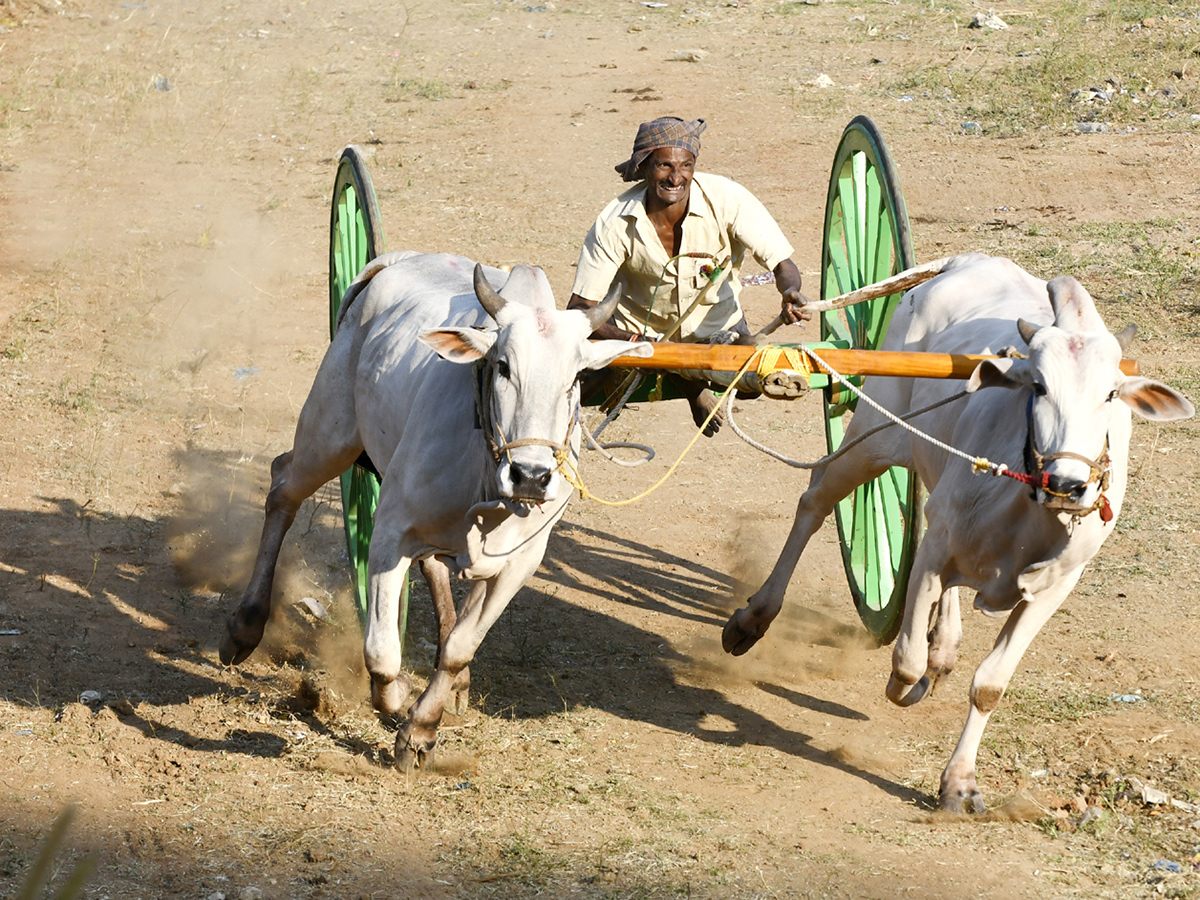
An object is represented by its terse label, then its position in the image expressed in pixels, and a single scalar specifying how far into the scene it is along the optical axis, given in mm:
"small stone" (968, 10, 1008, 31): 29812
